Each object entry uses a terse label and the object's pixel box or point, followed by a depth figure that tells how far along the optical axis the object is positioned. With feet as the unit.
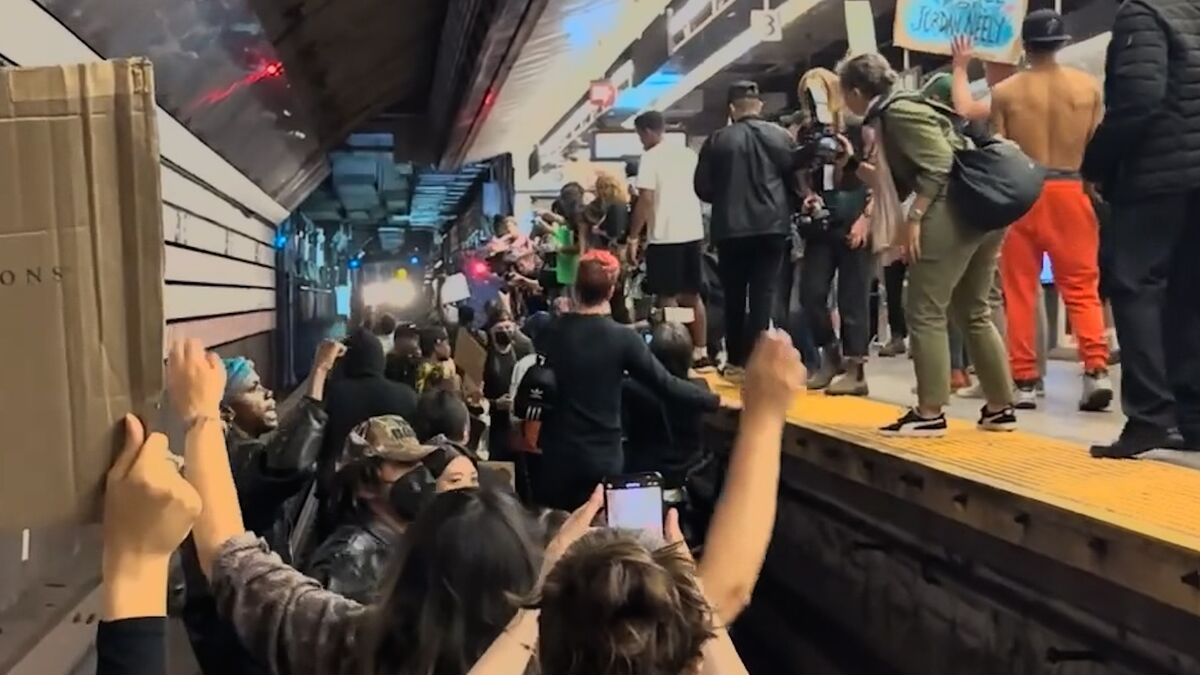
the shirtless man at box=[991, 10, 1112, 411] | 18.43
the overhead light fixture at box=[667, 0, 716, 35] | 36.73
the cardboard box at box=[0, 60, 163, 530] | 4.52
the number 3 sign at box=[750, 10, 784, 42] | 36.32
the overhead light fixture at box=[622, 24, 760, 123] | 42.50
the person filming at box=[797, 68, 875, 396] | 22.33
